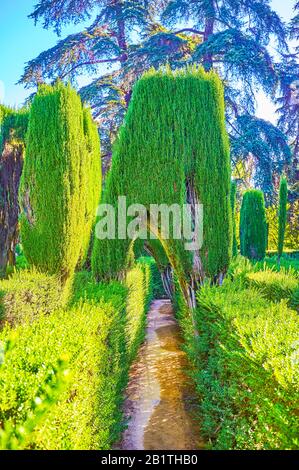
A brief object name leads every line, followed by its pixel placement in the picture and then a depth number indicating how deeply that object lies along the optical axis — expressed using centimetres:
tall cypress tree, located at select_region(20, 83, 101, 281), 564
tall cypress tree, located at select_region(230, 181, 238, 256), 1356
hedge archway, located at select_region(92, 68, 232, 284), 552
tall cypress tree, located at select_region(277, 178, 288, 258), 1132
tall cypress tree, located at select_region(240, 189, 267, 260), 1638
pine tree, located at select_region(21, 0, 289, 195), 1412
